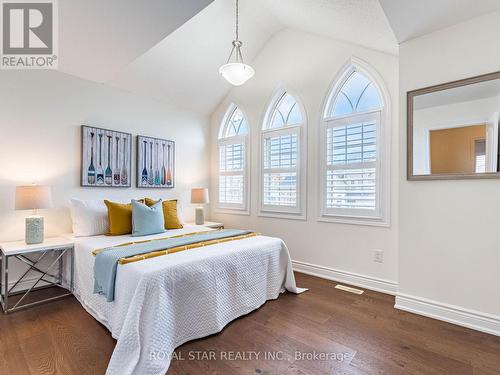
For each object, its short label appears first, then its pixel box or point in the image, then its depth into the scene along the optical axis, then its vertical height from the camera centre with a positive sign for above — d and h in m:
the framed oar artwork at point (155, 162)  3.85 +0.36
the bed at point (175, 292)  1.68 -0.83
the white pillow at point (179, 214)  3.59 -0.37
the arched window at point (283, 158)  3.65 +0.40
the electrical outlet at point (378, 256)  2.97 -0.76
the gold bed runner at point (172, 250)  2.02 -0.54
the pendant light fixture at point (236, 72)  2.63 +1.13
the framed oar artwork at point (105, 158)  3.34 +0.37
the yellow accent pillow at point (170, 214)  3.38 -0.35
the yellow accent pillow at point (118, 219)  3.01 -0.36
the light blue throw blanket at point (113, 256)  1.99 -0.54
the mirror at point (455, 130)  2.12 +0.48
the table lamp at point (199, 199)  4.19 -0.19
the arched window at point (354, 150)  3.00 +0.43
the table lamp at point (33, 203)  2.61 -0.17
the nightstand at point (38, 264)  2.44 -0.84
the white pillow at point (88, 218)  2.97 -0.36
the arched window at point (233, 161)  4.33 +0.42
